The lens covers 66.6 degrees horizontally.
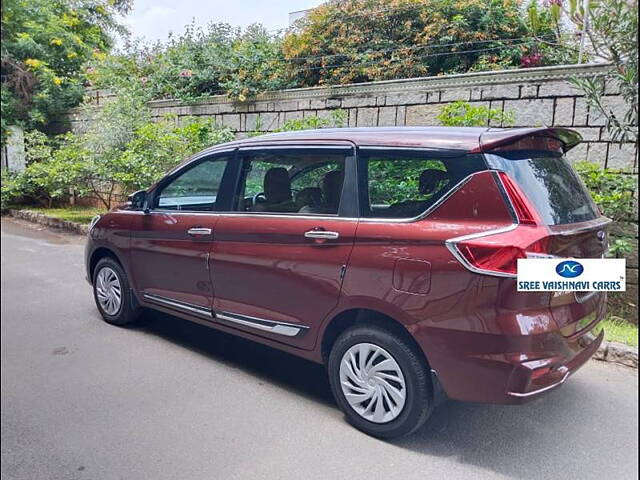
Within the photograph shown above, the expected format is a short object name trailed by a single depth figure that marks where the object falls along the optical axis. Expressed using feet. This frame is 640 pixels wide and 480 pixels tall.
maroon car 5.96
